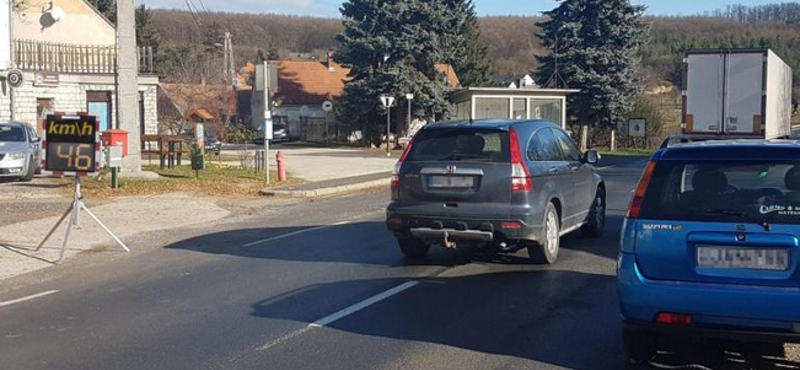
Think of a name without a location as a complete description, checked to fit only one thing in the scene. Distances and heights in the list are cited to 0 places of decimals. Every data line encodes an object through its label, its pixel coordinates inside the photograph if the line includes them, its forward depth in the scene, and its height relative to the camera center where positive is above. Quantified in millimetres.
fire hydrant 23916 -930
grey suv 9586 -637
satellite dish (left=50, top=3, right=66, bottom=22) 39312 +5251
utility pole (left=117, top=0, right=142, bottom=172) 23469 +1358
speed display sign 12102 -169
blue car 5480 -730
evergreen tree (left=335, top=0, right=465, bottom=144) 47219 +4275
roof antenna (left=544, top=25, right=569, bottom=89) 50719 +3077
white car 21484 -477
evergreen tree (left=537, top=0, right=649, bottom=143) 50344 +4287
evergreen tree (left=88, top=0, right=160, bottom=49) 64262 +8318
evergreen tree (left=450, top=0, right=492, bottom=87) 63322 +5284
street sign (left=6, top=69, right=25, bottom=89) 27969 +1683
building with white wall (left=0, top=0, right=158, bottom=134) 32656 +2164
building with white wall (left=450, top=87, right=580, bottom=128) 43188 +1420
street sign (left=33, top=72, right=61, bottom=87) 30039 +1787
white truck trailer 18828 +827
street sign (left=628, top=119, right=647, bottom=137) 54006 +178
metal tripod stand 11935 -1034
